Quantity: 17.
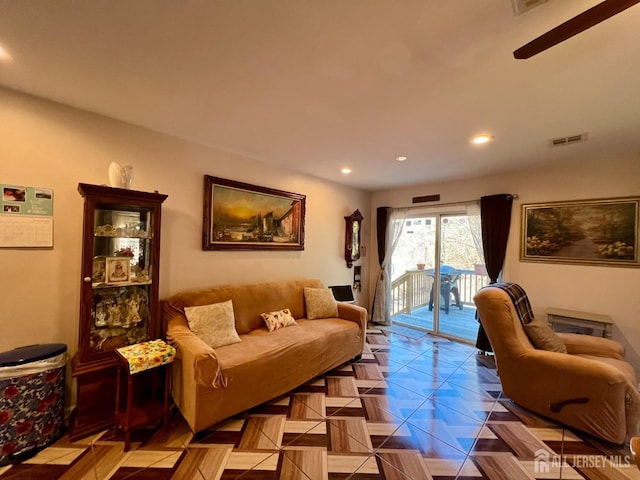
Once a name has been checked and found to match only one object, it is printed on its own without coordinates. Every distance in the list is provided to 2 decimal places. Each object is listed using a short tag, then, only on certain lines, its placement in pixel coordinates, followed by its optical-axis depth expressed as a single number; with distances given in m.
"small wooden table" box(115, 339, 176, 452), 1.74
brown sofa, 1.85
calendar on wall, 1.79
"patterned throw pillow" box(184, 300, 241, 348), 2.27
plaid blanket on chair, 2.44
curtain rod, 3.40
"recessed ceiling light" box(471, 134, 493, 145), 2.37
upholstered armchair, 1.83
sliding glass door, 3.91
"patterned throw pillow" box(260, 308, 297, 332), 2.85
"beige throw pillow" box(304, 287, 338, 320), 3.36
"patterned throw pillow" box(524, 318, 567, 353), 2.28
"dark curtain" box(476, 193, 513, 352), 3.41
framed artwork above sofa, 2.84
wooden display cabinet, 1.86
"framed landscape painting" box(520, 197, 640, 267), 2.71
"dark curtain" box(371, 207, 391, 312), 4.65
